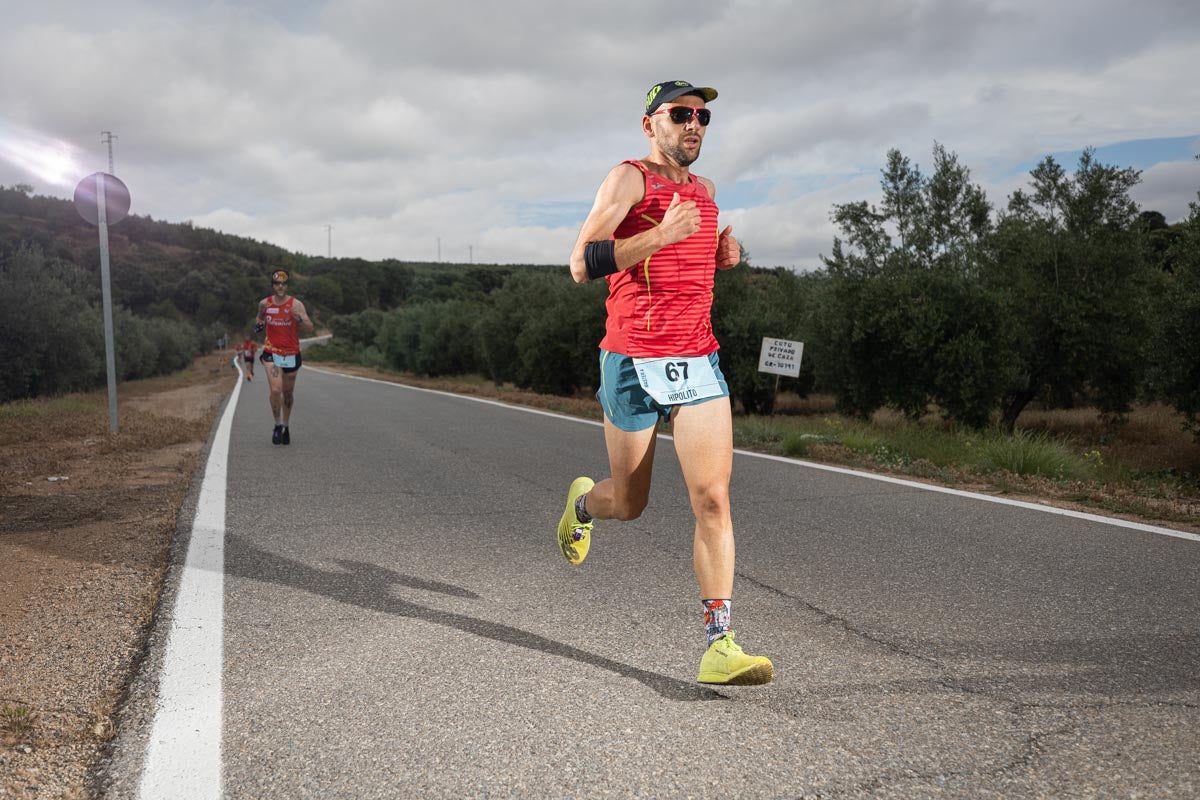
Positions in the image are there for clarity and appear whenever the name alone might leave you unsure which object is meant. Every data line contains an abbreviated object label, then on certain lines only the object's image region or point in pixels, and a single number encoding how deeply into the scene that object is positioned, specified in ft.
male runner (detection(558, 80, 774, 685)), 10.96
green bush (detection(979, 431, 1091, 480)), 29.73
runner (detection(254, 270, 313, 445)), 36.63
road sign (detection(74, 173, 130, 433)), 40.73
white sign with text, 47.34
